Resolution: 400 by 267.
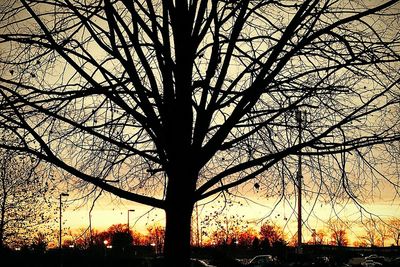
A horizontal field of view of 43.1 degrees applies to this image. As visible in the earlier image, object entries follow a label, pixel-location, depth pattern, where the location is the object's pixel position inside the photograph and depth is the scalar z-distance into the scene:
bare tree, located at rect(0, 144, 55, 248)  28.18
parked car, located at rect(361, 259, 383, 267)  38.51
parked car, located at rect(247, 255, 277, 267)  34.38
